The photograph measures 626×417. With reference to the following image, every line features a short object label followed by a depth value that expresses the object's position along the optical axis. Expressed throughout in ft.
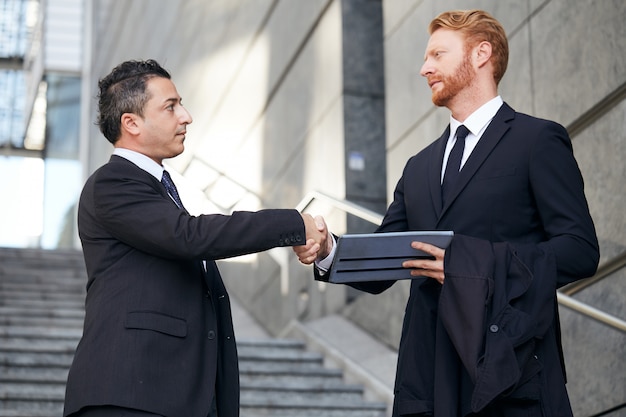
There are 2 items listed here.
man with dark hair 10.17
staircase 21.25
